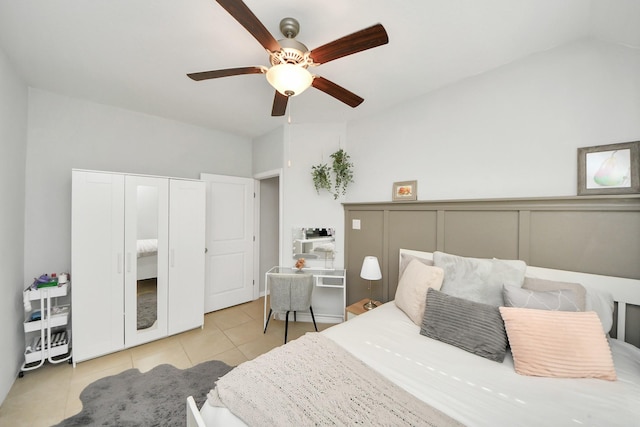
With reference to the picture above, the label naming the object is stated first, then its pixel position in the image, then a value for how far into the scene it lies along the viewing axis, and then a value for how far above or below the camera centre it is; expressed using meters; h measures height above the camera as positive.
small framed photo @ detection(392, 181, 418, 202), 2.44 +0.25
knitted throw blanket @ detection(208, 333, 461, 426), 0.93 -0.81
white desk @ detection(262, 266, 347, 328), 2.97 -1.08
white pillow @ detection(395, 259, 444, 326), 1.79 -0.58
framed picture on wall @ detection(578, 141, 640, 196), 1.41 +0.29
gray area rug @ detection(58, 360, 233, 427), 1.64 -1.44
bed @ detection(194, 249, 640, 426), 0.96 -0.81
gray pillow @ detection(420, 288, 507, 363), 1.36 -0.70
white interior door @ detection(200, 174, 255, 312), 3.40 -0.43
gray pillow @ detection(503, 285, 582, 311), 1.34 -0.50
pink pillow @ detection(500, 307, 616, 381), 1.17 -0.68
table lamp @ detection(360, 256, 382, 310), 2.38 -0.58
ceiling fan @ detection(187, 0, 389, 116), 1.09 +0.88
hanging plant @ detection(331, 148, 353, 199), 2.94 +0.55
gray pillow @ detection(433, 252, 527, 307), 1.61 -0.45
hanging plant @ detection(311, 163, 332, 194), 2.99 +0.48
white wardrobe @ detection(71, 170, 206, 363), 2.25 -0.50
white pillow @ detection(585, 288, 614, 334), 1.37 -0.54
